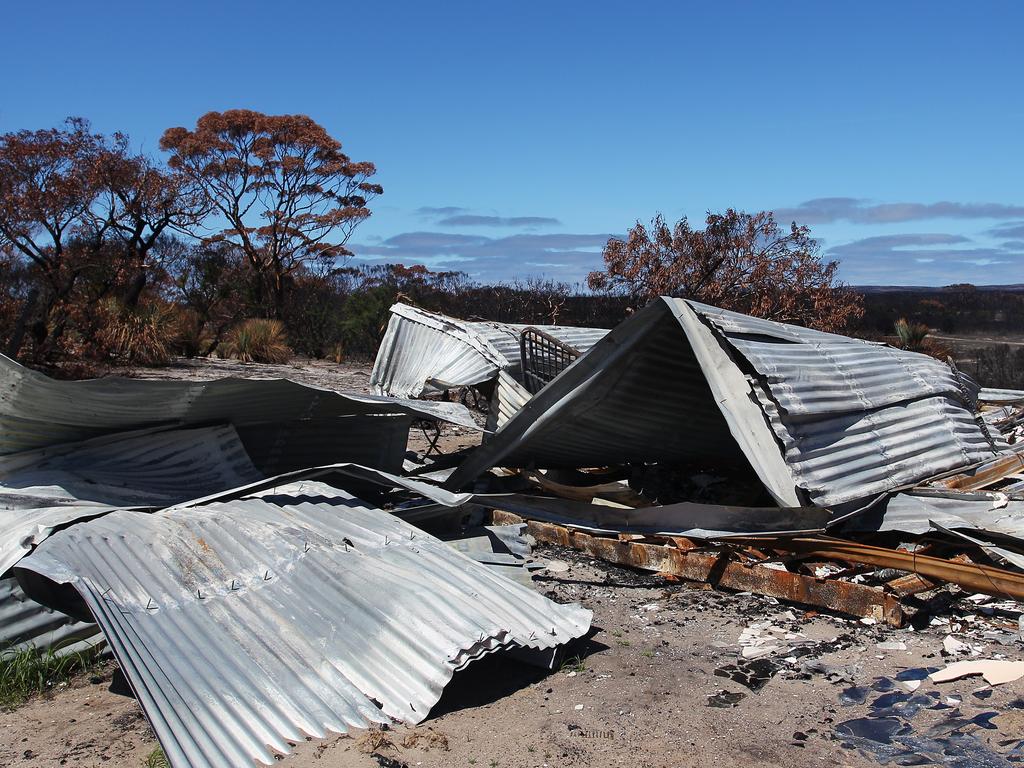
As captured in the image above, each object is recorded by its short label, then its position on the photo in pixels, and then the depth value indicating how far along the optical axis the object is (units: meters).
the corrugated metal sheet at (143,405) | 5.34
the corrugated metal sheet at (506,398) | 11.38
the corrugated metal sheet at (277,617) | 3.65
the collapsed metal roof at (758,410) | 6.31
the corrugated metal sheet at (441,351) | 11.73
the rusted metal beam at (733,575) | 5.21
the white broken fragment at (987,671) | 4.24
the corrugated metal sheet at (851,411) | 6.32
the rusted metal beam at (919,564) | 5.13
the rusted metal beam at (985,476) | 6.94
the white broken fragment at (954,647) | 4.61
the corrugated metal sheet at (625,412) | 7.07
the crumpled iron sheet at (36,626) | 4.89
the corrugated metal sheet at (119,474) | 5.26
